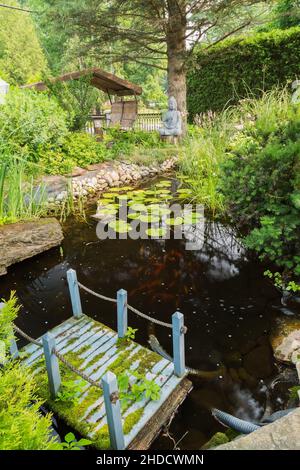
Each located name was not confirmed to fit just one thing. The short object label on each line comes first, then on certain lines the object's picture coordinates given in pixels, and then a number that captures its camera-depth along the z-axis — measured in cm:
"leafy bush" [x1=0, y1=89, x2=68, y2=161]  587
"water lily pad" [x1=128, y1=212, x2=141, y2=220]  521
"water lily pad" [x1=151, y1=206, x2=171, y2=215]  540
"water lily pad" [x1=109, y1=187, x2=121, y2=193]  683
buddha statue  935
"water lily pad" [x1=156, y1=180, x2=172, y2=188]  698
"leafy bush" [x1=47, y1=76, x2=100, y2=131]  816
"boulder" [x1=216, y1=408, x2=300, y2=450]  115
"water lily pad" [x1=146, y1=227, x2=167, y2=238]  470
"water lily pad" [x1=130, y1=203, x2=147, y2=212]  556
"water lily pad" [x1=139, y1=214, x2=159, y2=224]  512
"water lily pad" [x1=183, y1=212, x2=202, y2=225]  507
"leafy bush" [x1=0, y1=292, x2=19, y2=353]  123
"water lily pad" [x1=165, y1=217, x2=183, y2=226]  500
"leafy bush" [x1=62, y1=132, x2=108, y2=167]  718
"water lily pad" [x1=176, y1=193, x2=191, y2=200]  614
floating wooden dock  178
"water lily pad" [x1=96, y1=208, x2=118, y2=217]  544
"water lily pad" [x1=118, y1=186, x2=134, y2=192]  688
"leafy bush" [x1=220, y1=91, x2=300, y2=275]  277
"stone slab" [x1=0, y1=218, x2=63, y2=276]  381
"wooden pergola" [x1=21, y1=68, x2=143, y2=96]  900
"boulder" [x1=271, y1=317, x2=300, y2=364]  249
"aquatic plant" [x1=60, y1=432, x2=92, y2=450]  146
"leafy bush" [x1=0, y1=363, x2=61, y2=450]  94
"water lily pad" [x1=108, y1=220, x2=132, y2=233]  477
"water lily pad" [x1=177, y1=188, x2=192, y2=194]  634
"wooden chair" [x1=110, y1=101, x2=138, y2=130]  1203
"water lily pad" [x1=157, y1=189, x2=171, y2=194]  643
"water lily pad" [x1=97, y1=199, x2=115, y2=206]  604
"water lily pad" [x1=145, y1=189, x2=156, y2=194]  635
